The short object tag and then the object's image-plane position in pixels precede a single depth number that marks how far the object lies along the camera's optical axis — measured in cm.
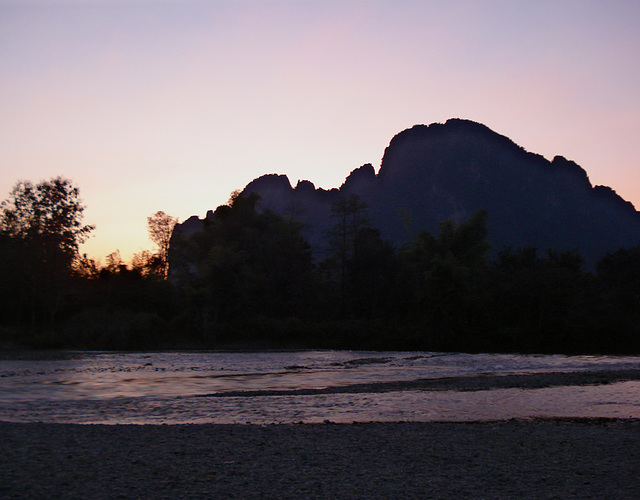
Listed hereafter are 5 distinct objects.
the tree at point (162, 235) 7362
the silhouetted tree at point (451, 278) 5953
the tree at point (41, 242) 5466
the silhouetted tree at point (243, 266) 6059
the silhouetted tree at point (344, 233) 7419
